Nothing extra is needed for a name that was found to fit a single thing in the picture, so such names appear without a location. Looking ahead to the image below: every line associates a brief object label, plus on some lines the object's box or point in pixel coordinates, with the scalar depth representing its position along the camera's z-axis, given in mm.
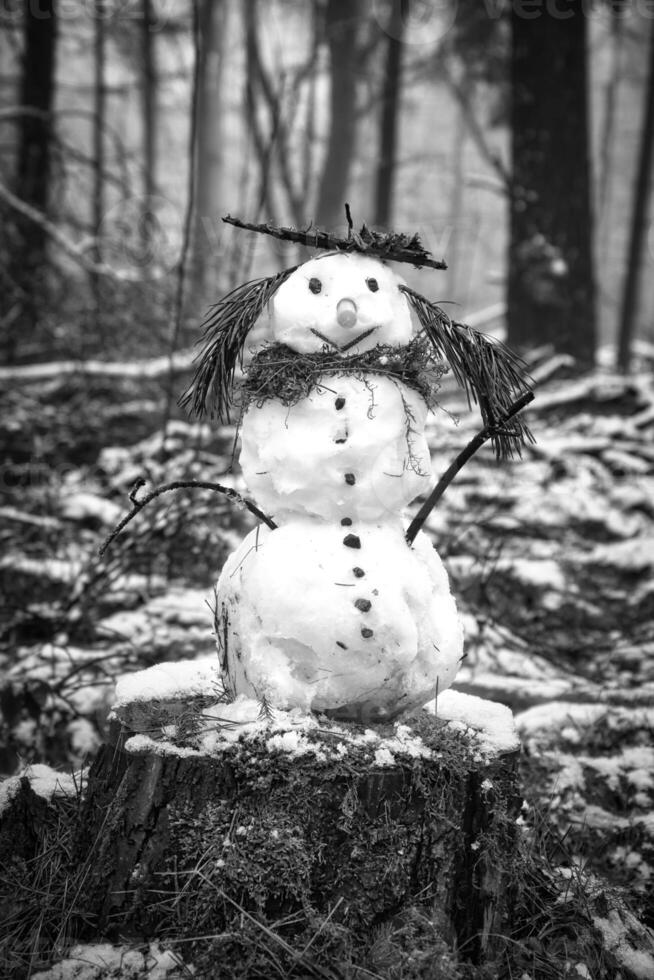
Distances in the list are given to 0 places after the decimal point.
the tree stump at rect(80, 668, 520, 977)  2002
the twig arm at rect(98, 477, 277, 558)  2268
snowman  2186
